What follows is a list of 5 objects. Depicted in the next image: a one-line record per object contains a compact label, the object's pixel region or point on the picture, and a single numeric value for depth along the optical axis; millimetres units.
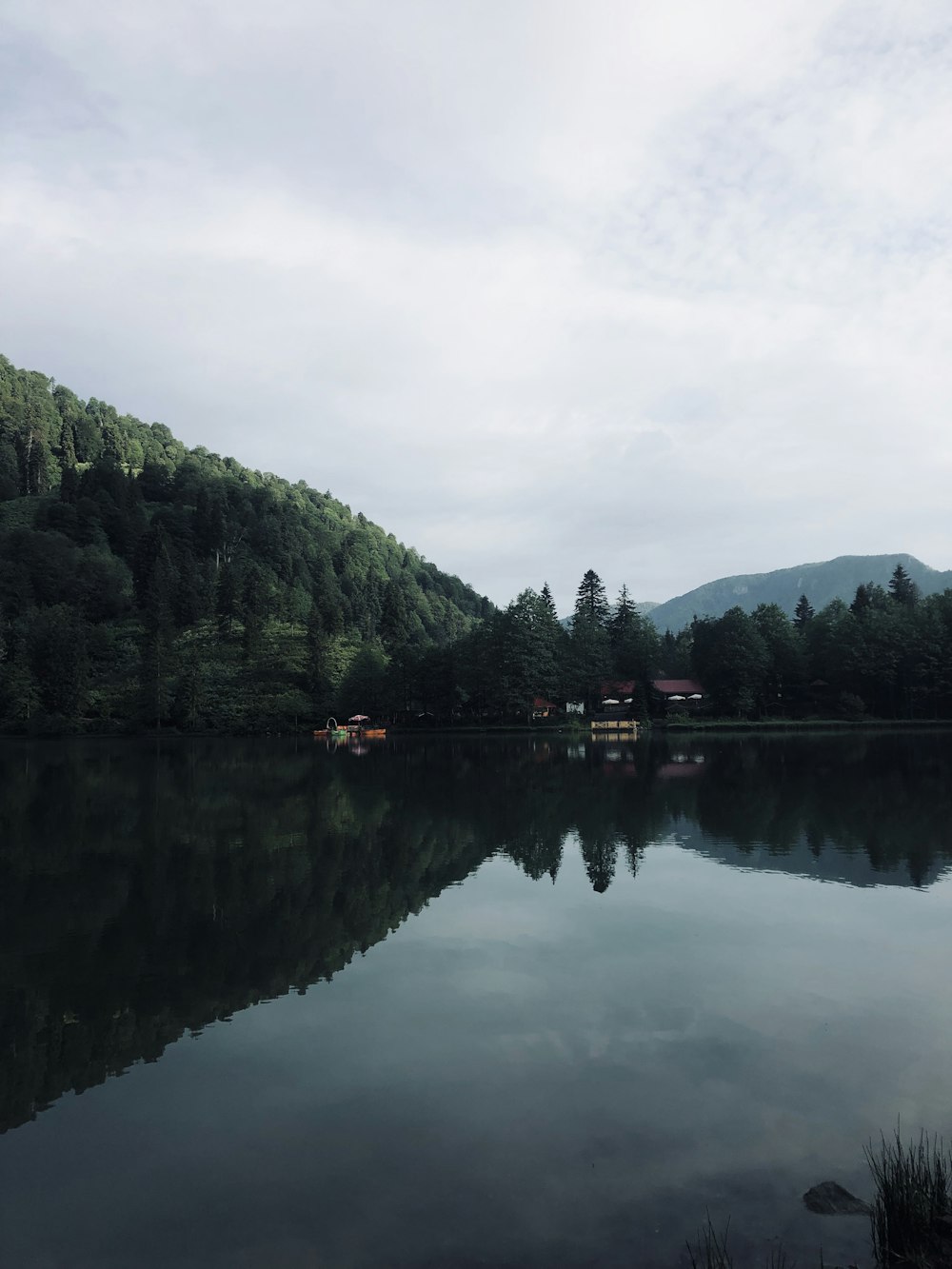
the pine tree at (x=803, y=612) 126494
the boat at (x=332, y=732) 91781
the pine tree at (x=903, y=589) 116875
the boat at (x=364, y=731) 96375
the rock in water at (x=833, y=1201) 6711
